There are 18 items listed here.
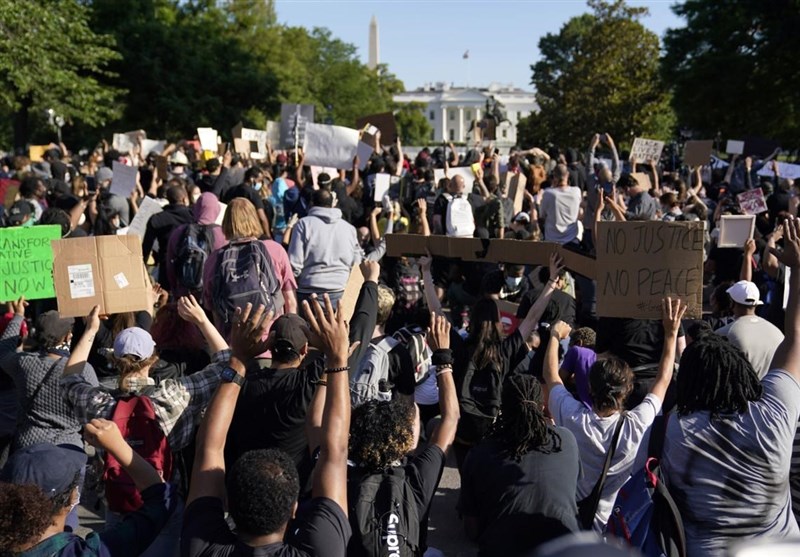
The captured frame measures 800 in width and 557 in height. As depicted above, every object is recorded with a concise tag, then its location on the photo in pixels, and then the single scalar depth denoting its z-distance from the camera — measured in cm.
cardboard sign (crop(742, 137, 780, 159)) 1570
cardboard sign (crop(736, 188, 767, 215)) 951
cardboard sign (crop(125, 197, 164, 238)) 883
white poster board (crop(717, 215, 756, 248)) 792
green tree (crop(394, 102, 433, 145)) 9666
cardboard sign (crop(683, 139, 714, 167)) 1394
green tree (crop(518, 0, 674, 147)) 4172
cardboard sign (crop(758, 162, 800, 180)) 1555
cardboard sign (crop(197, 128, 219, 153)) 1587
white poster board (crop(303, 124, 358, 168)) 1141
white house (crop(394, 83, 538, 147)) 16888
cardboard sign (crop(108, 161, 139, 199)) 1061
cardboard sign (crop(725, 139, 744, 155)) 1584
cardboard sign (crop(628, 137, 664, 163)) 1480
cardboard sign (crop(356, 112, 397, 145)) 1577
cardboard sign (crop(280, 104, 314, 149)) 1678
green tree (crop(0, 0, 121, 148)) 2633
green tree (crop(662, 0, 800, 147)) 3359
